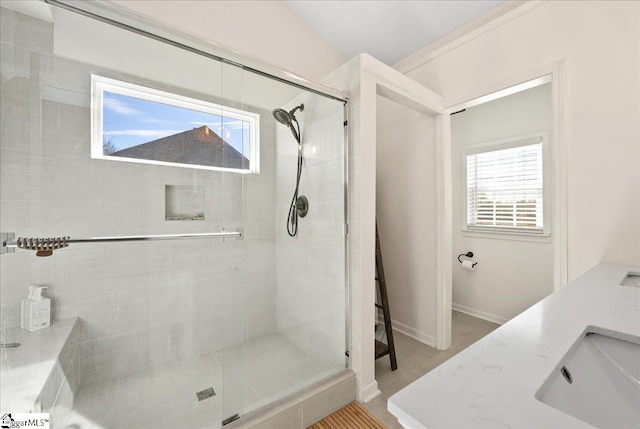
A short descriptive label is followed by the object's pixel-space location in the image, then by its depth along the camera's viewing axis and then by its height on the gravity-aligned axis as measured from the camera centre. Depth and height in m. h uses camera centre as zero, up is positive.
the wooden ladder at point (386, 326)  2.02 -0.90
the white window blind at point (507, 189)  2.65 +0.25
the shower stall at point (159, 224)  1.18 -0.07
